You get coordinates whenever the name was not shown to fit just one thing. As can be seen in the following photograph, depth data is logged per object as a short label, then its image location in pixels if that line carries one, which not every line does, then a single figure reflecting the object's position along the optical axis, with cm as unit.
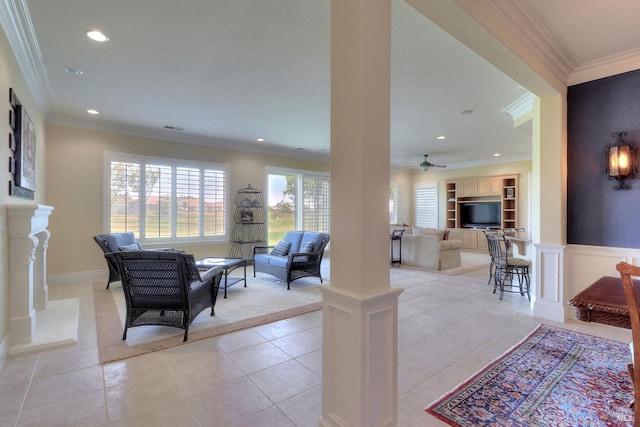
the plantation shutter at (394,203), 1087
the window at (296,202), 791
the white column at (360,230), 151
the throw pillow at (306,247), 535
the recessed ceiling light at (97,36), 278
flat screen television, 951
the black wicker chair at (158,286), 292
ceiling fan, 775
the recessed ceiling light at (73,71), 348
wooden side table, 161
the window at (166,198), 584
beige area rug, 292
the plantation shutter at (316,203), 851
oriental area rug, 191
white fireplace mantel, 279
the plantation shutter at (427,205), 1085
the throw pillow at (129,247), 473
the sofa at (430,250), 664
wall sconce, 324
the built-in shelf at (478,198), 912
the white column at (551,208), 358
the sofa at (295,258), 506
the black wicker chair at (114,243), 467
